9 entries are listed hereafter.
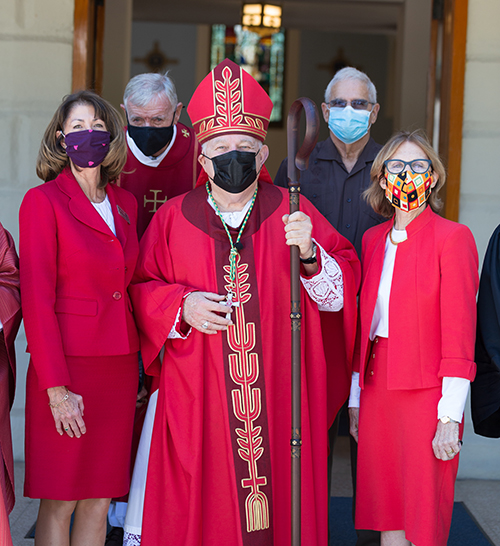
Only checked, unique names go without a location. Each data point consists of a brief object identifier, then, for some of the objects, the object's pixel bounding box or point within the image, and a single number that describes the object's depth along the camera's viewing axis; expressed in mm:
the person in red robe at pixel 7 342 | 2504
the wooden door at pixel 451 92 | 4438
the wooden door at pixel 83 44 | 4395
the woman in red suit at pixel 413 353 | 2529
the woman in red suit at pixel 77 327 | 2559
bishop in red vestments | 2676
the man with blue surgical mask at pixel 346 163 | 3379
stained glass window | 11617
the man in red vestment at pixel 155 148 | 3266
